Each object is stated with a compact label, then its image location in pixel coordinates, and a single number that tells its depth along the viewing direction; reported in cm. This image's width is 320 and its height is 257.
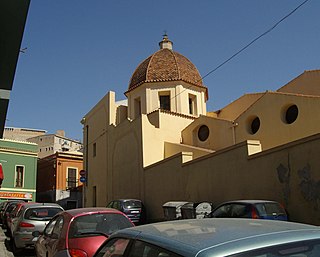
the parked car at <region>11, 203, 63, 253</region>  1141
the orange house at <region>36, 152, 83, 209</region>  3809
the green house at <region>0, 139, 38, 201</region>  3625
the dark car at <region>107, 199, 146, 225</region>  1880
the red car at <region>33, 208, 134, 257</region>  623
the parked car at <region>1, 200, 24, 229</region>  1996
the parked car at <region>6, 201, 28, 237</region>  1524
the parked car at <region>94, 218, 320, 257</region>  230
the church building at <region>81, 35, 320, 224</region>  1209
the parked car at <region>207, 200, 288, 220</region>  1016
